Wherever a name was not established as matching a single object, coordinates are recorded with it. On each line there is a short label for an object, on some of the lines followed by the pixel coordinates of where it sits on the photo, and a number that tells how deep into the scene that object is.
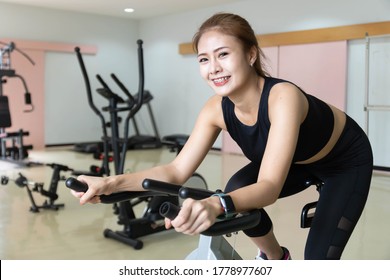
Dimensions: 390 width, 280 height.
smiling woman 1.25
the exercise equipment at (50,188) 4.12
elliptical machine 3.35
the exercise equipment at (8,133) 6.11
